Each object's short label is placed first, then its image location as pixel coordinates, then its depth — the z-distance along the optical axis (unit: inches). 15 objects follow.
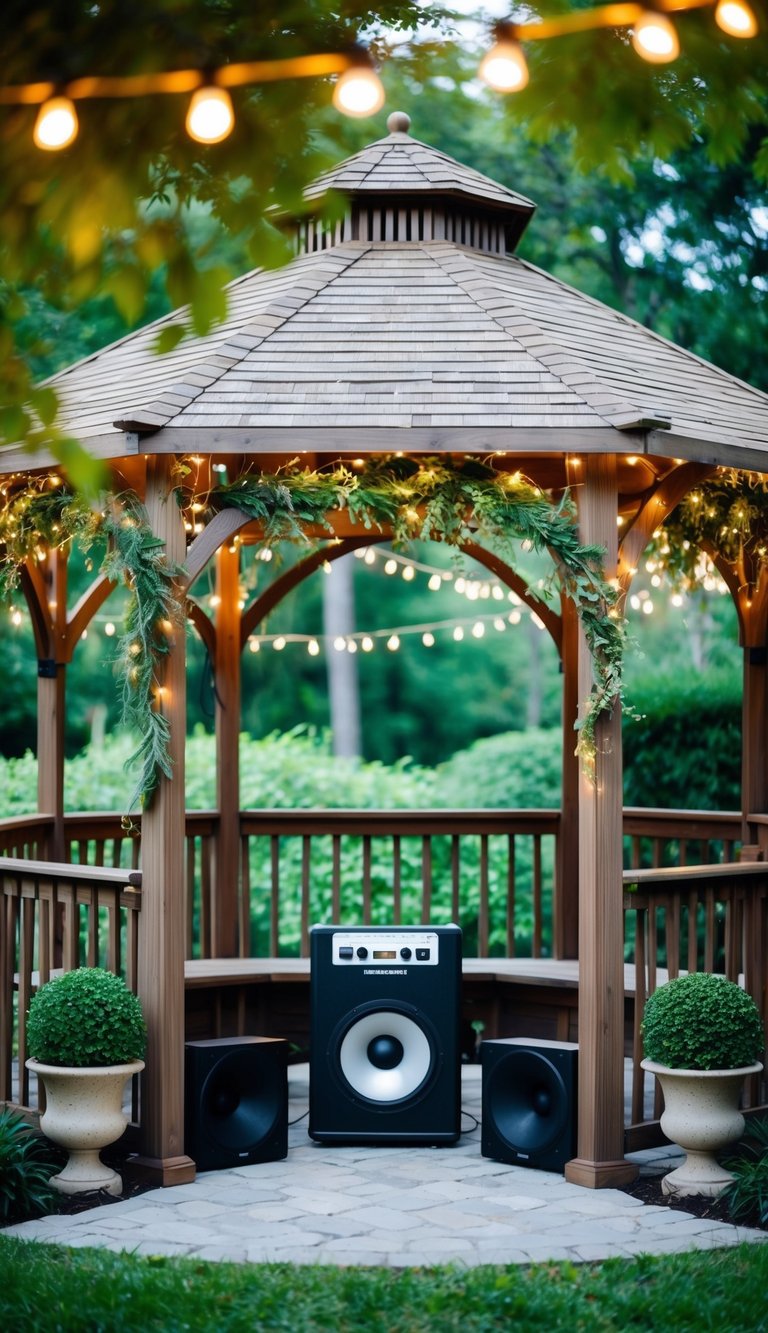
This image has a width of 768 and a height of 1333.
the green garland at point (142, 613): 225.9
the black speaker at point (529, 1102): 229.3
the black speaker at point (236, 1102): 229.8
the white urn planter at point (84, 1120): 218.2
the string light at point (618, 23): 131.3
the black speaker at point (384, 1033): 243.6
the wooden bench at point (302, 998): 282.5
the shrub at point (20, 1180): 206.4
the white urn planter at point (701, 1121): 219.6
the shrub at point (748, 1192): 206.4
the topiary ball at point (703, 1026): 219.6
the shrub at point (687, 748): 373.1
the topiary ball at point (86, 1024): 216.2
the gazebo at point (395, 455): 227.3
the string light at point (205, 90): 126.1
